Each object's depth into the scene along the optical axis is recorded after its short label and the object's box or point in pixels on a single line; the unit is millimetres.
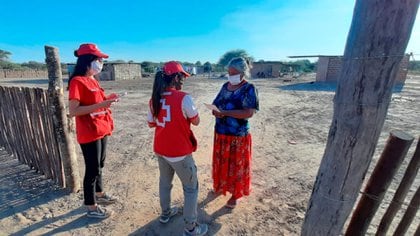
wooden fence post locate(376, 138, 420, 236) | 1715
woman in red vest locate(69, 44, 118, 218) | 2535
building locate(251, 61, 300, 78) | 38188
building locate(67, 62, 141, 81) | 32228
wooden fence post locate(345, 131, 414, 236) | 1594
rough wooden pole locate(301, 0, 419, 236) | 1235
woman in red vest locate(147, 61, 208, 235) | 2305
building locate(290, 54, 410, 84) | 21673
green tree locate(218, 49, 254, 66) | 66019
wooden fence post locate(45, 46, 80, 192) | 3152
